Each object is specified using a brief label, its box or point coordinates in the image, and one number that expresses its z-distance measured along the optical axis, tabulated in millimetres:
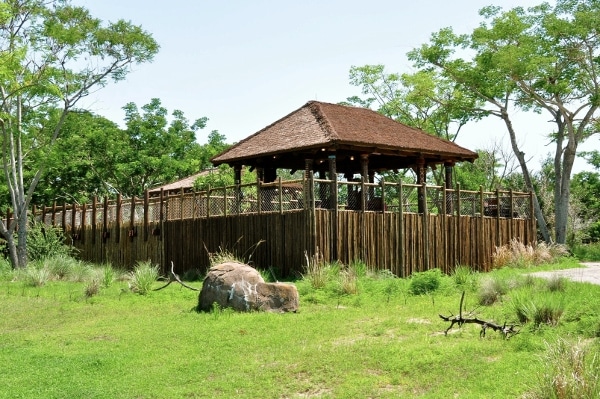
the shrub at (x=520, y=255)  21133
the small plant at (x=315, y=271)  14328
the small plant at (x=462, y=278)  14091
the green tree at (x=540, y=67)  30250
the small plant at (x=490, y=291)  11133
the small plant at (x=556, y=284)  11547
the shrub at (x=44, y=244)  23438
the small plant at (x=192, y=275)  19245
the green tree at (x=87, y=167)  36219
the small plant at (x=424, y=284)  13570
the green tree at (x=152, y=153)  37188
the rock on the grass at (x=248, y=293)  12023
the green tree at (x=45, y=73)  21219
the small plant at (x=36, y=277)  17375
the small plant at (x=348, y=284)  13578
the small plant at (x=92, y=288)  14867
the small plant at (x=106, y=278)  16438
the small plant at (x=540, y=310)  8898
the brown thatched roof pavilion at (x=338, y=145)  19359
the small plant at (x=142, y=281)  15148
